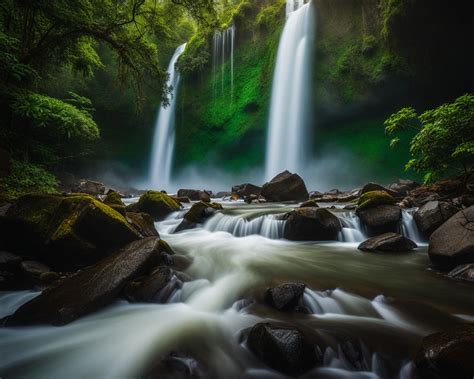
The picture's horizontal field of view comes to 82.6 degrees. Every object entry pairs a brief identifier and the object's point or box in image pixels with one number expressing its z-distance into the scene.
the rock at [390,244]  5.13
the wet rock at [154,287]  3.16
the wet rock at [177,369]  1.99
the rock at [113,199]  6.98
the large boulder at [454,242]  3.68
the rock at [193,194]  15.01
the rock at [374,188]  10.35
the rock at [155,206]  8.64
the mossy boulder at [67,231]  4.05
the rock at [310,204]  9.08
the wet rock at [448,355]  1.67
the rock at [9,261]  3.89
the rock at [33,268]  3.81
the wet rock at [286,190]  12.97
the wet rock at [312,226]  6.20
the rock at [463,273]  3.46
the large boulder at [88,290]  2.72
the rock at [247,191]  16.35
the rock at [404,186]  12.08
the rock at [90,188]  15.71
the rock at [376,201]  6.49
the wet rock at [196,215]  7.49
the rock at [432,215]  5.36
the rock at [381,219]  6.05
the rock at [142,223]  5.16
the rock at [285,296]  2.87
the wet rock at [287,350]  1.98
